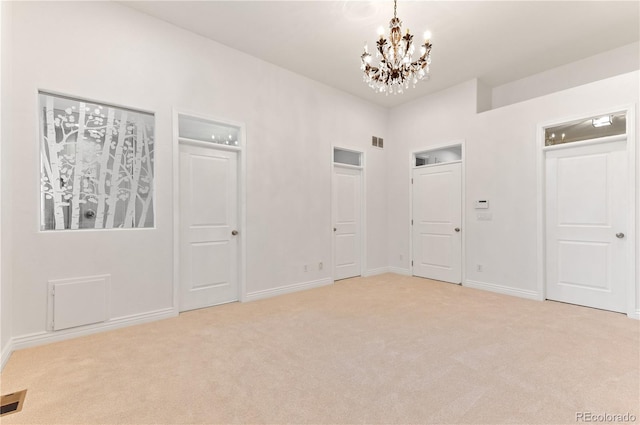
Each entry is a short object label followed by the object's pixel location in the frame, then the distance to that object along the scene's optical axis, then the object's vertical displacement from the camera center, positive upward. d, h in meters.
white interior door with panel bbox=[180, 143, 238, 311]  3.81 -0.17
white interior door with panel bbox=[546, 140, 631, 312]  3.72 -0.15
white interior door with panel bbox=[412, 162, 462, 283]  5.23 -0.16
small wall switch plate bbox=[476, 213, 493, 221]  4.81 -0.06
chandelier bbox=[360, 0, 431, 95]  2.82 +1.43
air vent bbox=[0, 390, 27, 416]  1.88 -1.17
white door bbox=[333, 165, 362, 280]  5.43 -0.13
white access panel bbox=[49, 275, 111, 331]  2.90 -0.84
